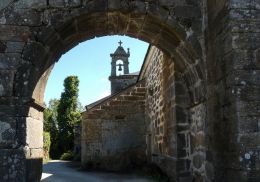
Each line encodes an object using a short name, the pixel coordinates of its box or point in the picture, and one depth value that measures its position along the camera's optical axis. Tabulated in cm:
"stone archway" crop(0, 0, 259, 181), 304
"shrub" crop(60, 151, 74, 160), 1324
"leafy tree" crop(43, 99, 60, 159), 1544
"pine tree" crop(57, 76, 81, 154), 1631
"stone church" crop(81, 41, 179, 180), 812
